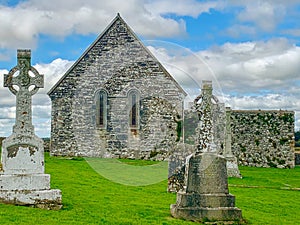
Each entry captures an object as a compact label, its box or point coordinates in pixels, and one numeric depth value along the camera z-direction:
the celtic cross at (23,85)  11.48
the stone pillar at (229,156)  21.98
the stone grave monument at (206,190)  10.95
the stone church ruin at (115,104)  29.62
